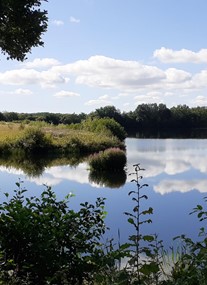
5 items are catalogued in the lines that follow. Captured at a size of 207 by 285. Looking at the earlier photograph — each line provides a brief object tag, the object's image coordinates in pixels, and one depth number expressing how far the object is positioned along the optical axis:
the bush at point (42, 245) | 4.12
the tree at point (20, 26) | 8.24
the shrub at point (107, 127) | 45.81
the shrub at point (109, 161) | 24.84
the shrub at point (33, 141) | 35.16
